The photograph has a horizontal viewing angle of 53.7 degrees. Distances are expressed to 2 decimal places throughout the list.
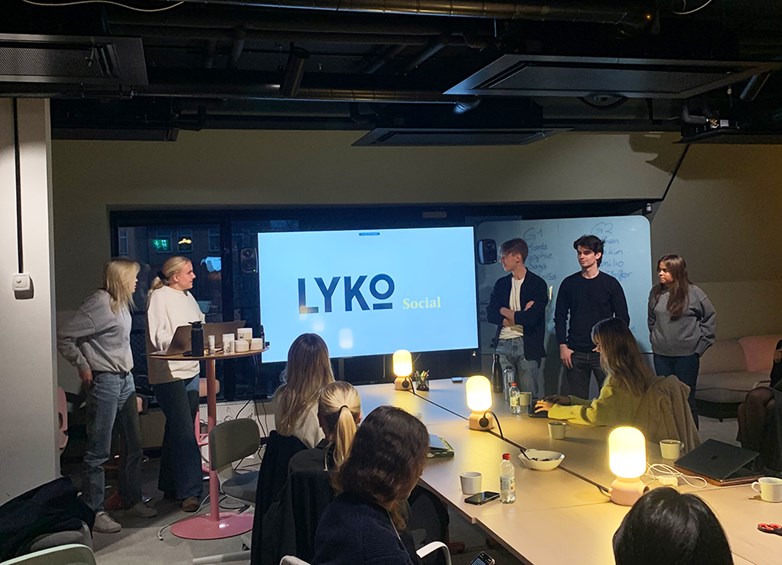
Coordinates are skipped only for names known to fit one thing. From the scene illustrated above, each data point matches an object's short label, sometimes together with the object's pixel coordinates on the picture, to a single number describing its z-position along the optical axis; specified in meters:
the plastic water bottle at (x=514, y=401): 4.04
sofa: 6.77
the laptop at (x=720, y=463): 2.66
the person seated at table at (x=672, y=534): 1.40
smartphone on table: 2.60
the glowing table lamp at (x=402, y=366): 5.04
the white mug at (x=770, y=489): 2.44
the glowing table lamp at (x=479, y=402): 3.73
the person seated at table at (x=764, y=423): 4.00
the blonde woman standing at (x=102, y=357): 4.49
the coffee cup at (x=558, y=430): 3.42
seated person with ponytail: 2.77
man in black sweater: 5.43
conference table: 2.15
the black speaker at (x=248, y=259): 6.52
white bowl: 2.96
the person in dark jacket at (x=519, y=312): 5.65
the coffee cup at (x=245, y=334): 4.73
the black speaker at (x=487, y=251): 6.88
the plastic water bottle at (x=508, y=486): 2.59
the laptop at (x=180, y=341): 4.48
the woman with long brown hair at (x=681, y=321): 5.43
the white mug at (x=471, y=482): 2.68
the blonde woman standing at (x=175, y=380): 4.89
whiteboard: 6.88
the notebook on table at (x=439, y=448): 3.23
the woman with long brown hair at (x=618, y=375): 3.41
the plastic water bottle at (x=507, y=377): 4.51
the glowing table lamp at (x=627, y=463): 2.53
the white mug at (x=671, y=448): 2.97
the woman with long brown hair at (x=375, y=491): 1.92
